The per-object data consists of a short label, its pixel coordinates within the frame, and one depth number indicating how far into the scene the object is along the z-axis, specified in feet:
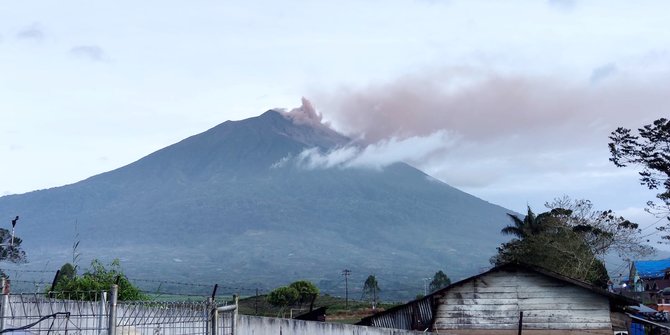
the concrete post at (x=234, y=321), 49.80
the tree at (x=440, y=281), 428.56
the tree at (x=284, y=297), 268.54
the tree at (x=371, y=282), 406.00
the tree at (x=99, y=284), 98.68
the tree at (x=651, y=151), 153.17
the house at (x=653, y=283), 251.62
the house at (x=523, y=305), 79.92
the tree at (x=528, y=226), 230.48
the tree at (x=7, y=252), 249.14
